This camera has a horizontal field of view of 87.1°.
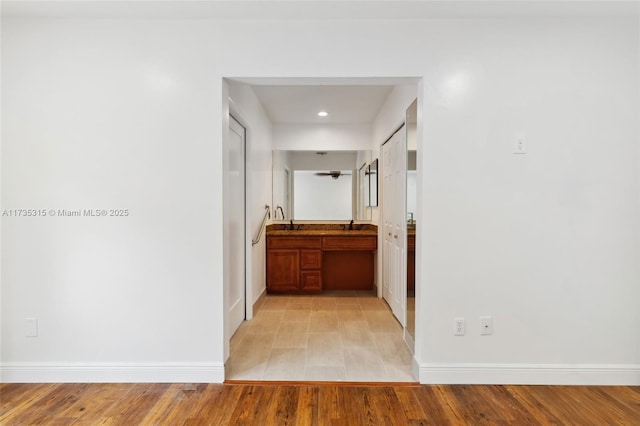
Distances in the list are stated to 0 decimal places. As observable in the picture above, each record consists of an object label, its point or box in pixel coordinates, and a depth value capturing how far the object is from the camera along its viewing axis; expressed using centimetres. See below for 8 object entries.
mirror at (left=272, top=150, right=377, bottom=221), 496
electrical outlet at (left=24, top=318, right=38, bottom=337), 224
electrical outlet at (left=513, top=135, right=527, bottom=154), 220
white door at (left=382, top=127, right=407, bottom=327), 315
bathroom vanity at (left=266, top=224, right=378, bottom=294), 446
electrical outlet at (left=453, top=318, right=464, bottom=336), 223
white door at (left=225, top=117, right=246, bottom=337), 307
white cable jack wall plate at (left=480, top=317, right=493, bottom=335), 223
